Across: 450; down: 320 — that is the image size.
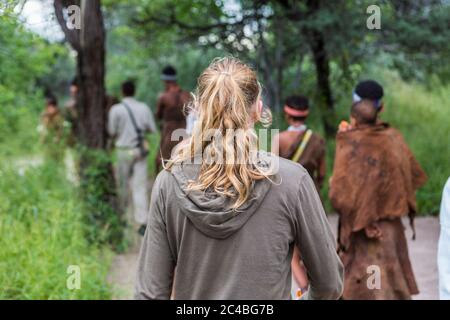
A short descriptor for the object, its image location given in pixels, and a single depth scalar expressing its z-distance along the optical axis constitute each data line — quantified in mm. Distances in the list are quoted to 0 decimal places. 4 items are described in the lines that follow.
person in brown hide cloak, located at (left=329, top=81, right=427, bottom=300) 9937
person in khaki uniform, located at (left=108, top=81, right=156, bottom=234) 17266
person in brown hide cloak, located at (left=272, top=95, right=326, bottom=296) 10859
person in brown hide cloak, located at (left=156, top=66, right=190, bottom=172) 17119
